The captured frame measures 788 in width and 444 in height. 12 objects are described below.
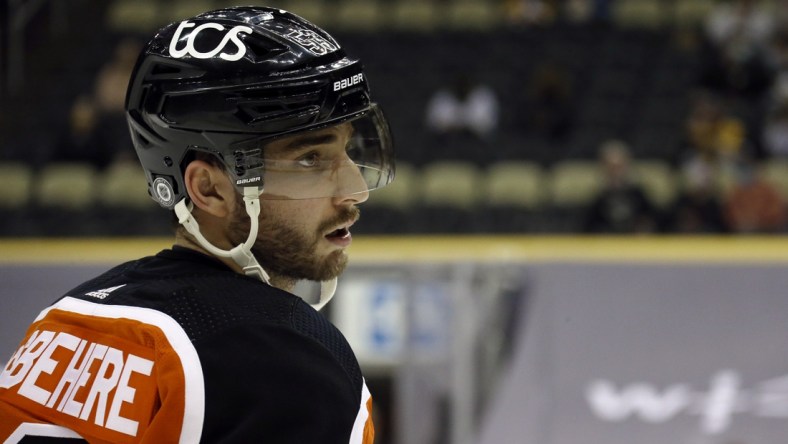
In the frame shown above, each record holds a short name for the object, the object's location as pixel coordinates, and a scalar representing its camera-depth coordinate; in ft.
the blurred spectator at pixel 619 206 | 28.73
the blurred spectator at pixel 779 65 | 33.22
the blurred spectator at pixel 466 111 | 35.29
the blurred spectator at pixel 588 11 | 38.74
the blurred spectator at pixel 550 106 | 34.60
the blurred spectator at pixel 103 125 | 34.53
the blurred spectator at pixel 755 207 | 28.73
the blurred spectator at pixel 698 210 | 28.45
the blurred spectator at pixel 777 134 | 32.48
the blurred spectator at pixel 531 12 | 39.01
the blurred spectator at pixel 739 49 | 34.27
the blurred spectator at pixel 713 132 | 31.55
